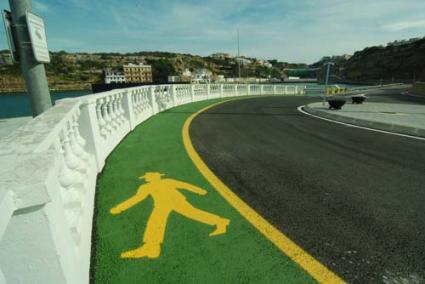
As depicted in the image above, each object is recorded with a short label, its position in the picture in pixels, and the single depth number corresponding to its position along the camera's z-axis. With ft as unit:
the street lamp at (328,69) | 52.85
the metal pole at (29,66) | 12.63
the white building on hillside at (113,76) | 400.06
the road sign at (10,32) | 12.69
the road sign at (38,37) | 12.85
